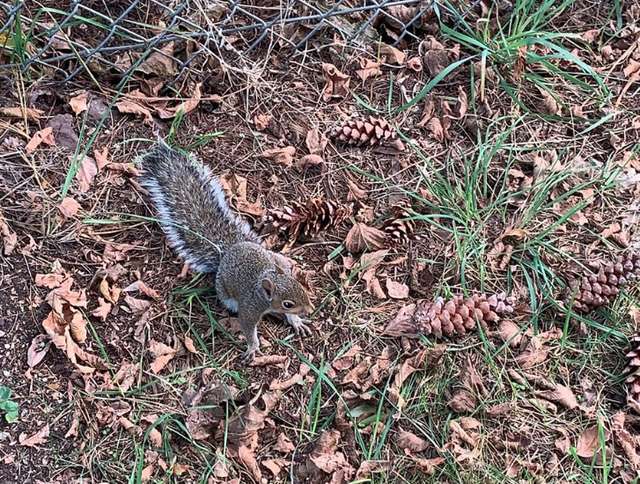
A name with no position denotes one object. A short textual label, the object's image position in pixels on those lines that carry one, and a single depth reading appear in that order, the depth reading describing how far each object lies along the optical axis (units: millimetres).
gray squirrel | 2576
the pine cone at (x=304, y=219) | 2803
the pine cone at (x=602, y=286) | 2686
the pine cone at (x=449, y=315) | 2613
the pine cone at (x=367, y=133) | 3043
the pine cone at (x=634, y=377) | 2521
